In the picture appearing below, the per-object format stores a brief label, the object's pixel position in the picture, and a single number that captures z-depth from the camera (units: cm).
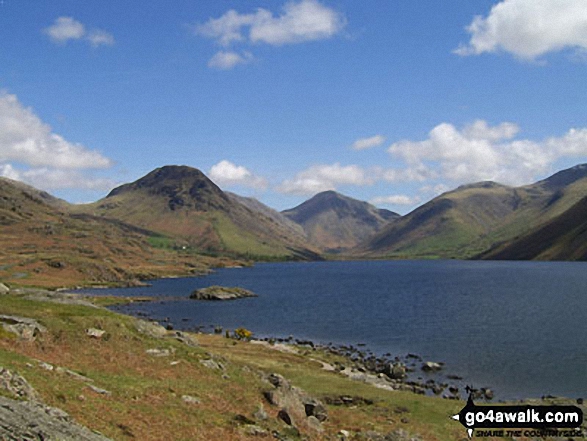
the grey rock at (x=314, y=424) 3453
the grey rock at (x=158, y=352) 4298
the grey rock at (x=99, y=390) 2920
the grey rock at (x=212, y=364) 4341
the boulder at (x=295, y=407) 3403
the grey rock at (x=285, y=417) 3272
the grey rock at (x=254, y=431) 2880
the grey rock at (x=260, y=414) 3223
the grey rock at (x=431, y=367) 7669
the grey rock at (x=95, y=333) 4277
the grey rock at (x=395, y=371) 7225
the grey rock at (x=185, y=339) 5345
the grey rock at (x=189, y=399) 3192
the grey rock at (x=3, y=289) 6196
